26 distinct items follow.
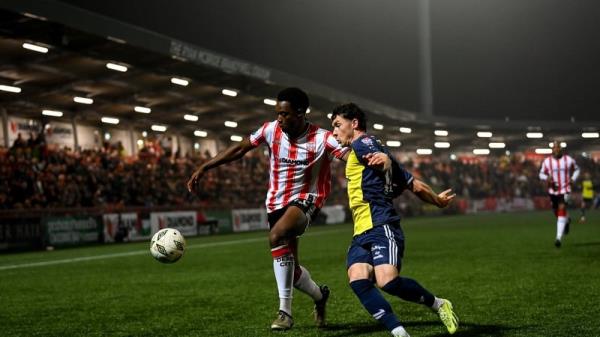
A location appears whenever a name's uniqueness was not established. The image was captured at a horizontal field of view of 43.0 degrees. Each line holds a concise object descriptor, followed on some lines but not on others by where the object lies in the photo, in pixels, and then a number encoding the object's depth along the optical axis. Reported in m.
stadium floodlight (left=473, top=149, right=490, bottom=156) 66.13
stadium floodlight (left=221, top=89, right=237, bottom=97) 31.06
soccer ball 7.33
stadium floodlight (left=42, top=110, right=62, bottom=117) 31.19
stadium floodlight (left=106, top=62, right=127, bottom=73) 24.91
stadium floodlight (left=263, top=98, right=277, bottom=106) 34.02
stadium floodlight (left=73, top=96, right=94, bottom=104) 30.11
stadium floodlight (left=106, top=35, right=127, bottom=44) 21.52
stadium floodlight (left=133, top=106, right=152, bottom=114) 33.16
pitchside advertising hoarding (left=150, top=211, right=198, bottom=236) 26.59
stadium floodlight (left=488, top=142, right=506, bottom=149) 63.88
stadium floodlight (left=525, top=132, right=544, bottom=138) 56.55
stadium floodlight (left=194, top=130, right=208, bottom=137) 40.66
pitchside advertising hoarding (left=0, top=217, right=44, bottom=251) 20.72
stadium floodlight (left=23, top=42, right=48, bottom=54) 21.61
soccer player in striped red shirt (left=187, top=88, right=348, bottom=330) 6.89
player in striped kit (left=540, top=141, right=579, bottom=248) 16.61
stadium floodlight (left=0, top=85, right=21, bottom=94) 26.91
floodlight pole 50.28
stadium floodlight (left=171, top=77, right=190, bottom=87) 28.18
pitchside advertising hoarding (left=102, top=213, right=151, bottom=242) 24.75
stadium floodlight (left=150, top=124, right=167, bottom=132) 38.03
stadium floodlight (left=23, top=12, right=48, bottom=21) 18.36
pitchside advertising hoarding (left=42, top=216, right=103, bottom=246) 22.42
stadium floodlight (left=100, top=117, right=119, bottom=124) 34.50
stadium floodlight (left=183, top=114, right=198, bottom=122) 36.28
